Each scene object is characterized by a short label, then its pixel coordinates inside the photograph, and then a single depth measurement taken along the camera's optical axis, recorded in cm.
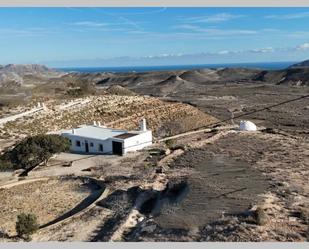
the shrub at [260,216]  1323
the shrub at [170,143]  2819
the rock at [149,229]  1396
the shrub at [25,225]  1538
